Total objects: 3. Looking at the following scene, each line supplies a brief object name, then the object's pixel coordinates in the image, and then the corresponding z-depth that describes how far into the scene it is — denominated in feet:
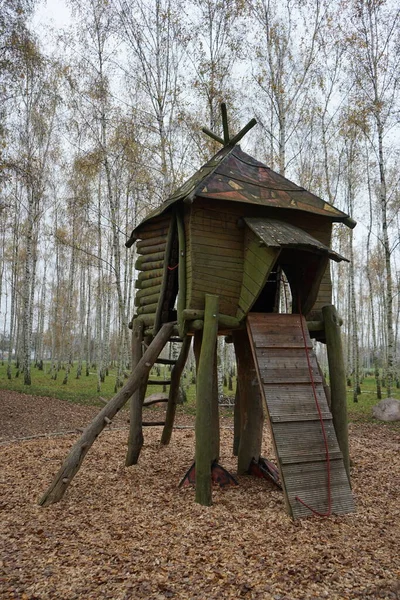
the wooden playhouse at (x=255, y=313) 16.06
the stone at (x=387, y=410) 39.34
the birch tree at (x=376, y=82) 43.83
